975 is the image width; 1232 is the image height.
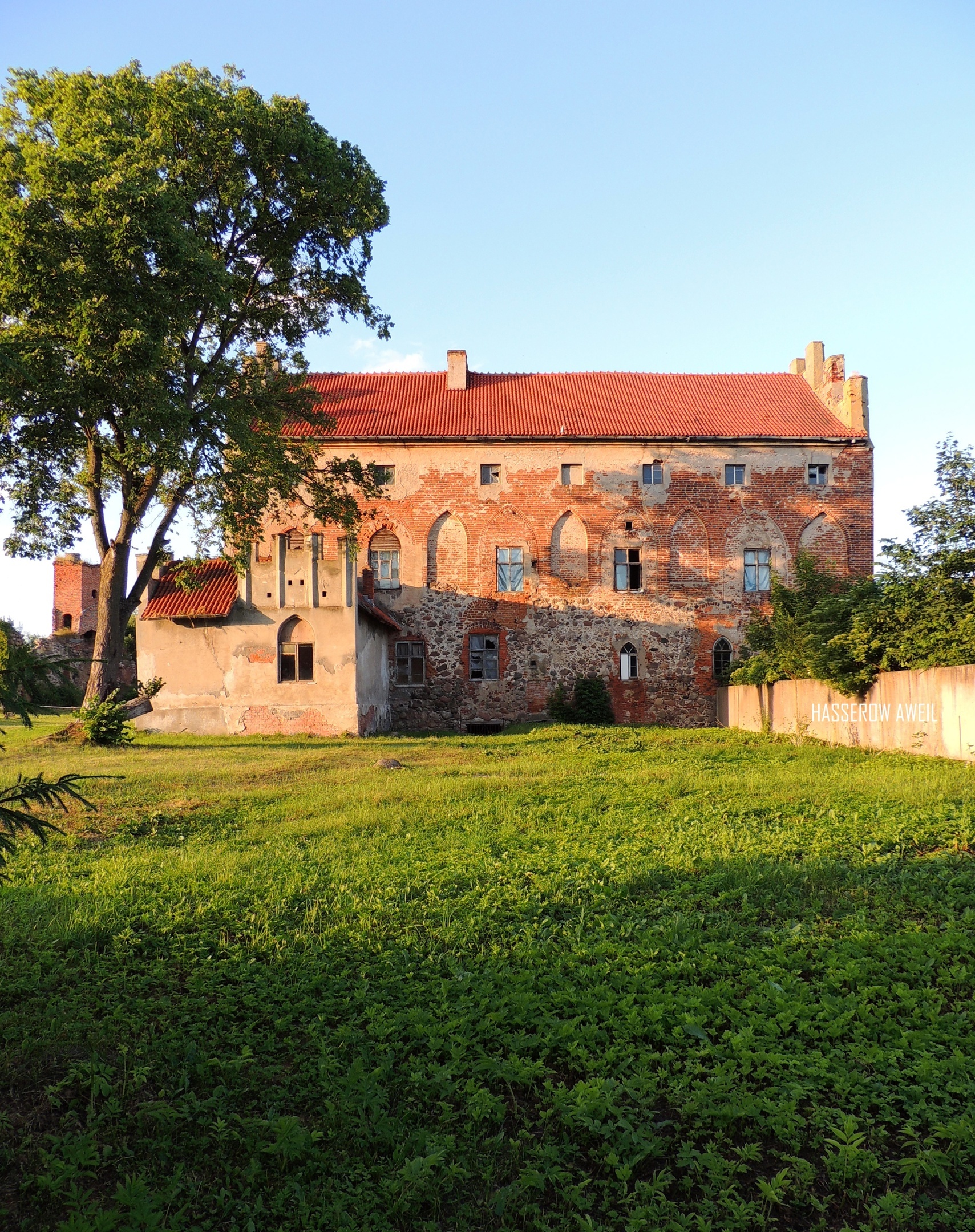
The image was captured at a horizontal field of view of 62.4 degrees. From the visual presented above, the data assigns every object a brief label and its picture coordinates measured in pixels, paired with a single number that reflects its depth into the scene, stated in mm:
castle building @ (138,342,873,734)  28141
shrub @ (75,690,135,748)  17438
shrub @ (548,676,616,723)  27156
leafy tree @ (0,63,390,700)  14836
